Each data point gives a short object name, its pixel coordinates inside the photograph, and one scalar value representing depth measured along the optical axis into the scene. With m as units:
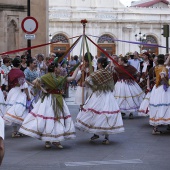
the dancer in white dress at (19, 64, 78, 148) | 11.82
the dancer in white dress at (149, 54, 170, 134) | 13.91
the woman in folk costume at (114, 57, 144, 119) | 17.72
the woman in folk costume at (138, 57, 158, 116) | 15.76
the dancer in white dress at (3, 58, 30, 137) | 13.66
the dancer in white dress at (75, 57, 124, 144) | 12.45
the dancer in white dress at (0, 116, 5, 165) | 5.41
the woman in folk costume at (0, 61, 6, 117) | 14.49
